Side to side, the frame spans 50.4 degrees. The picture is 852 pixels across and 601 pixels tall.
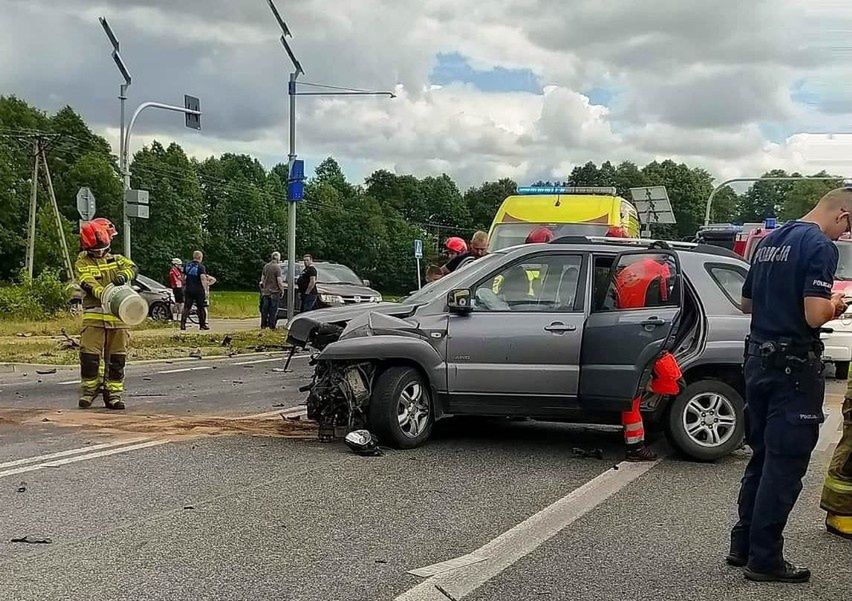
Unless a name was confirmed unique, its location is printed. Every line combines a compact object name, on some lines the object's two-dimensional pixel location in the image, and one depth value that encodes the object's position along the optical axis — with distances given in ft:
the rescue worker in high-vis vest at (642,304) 22.82
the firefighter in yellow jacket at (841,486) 16.99
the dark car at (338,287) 71.15
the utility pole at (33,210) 141.79
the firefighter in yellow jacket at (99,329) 30.60
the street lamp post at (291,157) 65.26
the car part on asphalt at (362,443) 23.27
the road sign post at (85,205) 61.12
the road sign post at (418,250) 107.01
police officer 14.17
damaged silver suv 23.47
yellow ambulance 44.78
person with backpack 68.44
